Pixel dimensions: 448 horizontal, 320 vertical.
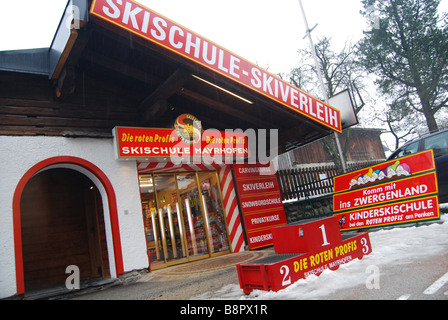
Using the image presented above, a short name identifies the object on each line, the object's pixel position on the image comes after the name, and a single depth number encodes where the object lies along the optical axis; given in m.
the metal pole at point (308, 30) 17.82
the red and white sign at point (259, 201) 9.23
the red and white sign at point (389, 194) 6.39
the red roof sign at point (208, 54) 4.97
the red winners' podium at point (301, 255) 3.77
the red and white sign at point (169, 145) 6.98
